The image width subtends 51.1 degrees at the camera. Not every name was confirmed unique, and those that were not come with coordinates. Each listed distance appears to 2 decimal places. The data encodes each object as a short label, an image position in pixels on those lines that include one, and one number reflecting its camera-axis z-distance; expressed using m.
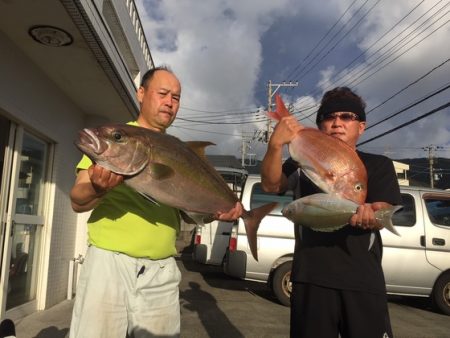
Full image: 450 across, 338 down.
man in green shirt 2.48
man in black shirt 2.63
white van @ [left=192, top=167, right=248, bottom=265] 10.74
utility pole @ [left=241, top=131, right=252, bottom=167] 54.63
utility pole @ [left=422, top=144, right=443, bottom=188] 51.53
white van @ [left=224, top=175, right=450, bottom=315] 8.46
